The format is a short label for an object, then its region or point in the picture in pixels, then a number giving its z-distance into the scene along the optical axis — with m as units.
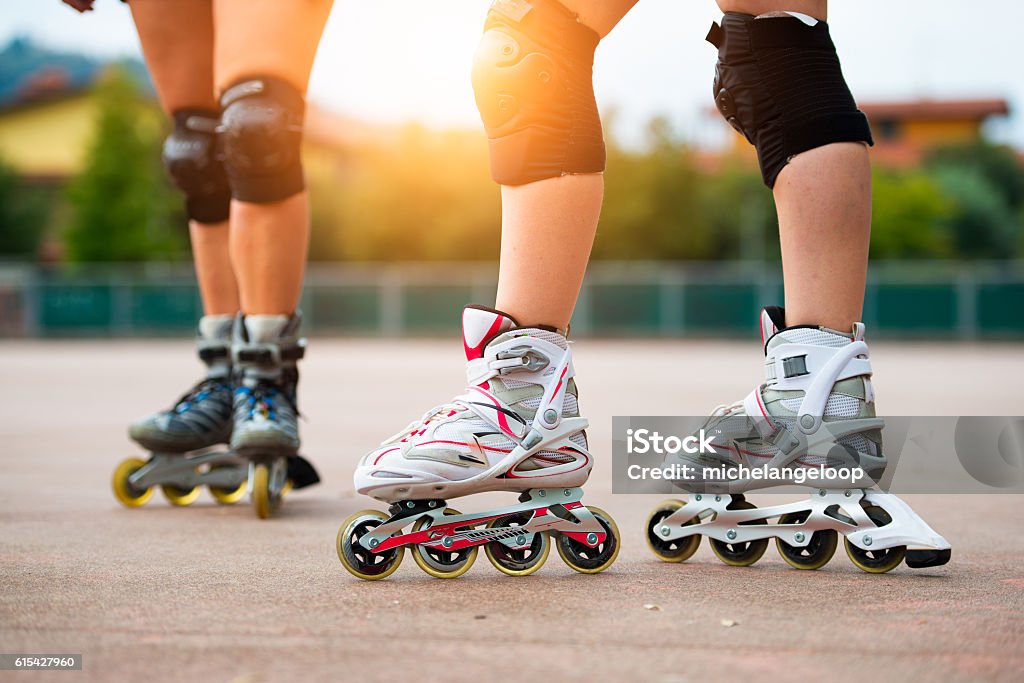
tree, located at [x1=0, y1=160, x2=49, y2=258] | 38.53
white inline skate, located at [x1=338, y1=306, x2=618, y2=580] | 1.83
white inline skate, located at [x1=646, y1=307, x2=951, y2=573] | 1.90
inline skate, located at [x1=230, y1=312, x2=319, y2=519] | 2.63
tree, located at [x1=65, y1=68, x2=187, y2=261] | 34.22
